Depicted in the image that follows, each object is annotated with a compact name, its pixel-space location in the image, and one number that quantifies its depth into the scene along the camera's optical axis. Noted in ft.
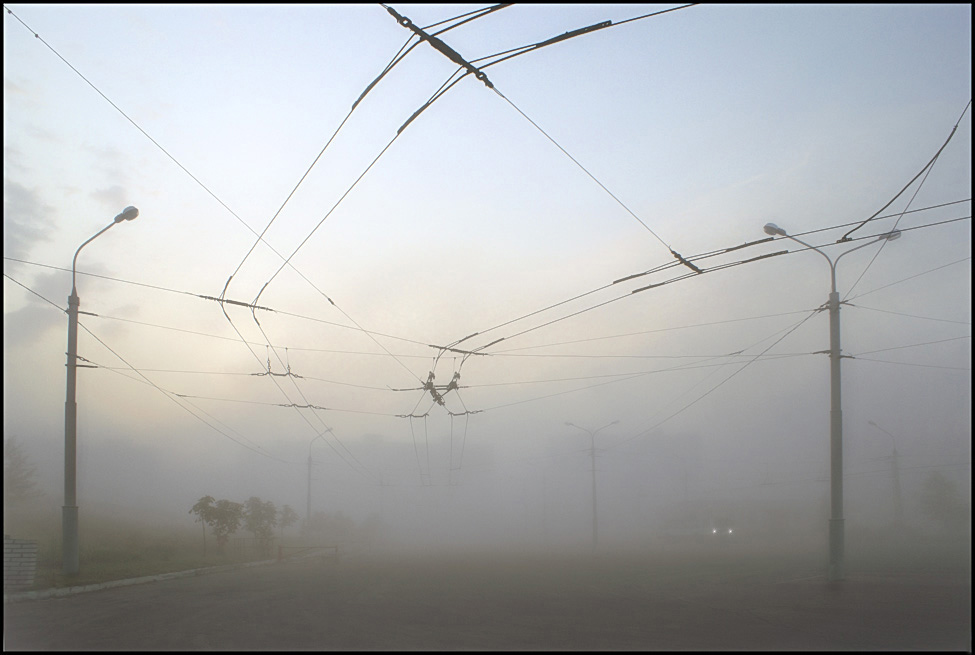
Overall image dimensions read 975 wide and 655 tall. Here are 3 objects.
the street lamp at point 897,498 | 165.95
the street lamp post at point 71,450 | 64.64
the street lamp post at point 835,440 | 65.82
